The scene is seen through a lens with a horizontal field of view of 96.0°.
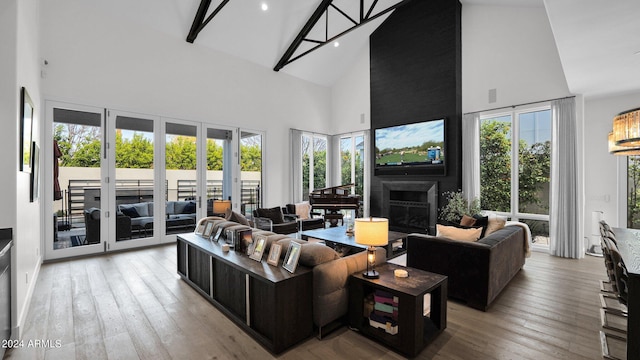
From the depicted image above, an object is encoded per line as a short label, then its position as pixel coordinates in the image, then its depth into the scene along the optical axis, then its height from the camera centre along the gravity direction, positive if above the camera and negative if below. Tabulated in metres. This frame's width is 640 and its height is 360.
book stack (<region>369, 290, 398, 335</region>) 2.37 -1.10
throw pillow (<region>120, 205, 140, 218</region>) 5.50 -0.56
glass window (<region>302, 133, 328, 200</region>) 8.61 +0.57
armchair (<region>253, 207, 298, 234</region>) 5.83 -0.84
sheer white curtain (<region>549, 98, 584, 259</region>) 4.97 -0.10
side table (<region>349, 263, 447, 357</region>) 2.18 -1.03
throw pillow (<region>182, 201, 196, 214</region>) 6.36 -0.59
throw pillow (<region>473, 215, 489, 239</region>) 4.02 -0.59
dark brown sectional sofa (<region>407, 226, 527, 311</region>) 3.02 -0.93
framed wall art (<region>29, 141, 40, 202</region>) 3.34 +0.12
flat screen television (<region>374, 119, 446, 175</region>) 6.39 +0.78
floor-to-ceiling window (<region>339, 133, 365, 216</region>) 8.45 +0.60
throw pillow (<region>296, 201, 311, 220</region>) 7.15 -0.73
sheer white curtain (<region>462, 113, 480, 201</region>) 6.02 +0.51
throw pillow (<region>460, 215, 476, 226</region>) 4.06 -0.58
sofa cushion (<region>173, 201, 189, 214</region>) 6.20 -0.53
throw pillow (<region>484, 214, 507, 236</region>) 3.96 -0.61
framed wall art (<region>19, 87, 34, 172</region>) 2.75 +0.53
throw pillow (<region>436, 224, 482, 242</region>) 3.57 -0.67
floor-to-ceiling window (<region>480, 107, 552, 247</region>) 5.50 +0.29
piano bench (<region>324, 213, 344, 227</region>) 6.94 -0.87
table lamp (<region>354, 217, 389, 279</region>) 2.49 -0.45
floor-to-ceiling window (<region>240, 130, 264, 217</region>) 7.21 +0.30
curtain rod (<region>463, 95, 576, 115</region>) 5.01 +1.46
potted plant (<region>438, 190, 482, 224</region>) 5.83 -0.54
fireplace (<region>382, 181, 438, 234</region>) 6.51 -0.58
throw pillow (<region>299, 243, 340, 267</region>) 2.46 -0.64
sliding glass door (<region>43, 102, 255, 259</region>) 4.88 +0.11
